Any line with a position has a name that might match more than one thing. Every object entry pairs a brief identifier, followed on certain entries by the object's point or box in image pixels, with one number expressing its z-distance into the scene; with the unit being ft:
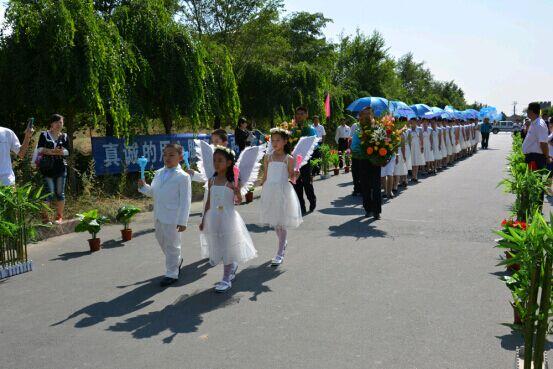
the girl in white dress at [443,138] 63.05
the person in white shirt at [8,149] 25.88
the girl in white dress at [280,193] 23.06
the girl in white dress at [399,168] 44.06
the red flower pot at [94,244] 25.72
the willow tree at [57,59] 32.76
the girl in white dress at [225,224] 19.21
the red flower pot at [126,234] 27.68
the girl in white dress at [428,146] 55.98
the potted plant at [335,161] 57.93
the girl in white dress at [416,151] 51.65
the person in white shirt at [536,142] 34.12
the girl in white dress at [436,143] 59.67
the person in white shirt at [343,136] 65.77
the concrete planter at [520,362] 10.61
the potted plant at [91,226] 25.63
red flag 76.24
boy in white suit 20.07
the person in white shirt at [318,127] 55.57
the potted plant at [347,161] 61.00
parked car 250.41
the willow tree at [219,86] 47.93
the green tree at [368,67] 138.51
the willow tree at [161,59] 41.60
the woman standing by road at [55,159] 29.76
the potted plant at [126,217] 27.17
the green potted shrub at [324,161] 55.77
